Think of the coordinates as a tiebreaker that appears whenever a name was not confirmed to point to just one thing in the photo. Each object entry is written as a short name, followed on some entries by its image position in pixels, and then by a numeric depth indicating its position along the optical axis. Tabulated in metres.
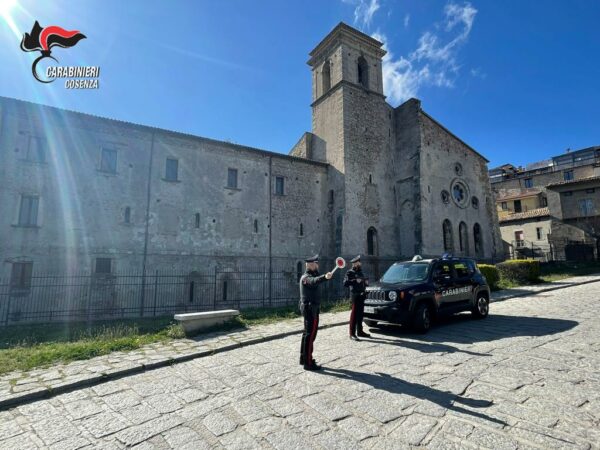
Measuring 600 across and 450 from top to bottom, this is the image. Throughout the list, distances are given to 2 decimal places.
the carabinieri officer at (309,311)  5.40
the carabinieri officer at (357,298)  7.42
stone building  14.79
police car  7.62
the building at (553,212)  31.14
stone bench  8.20
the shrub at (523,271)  18.06
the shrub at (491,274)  15.92
